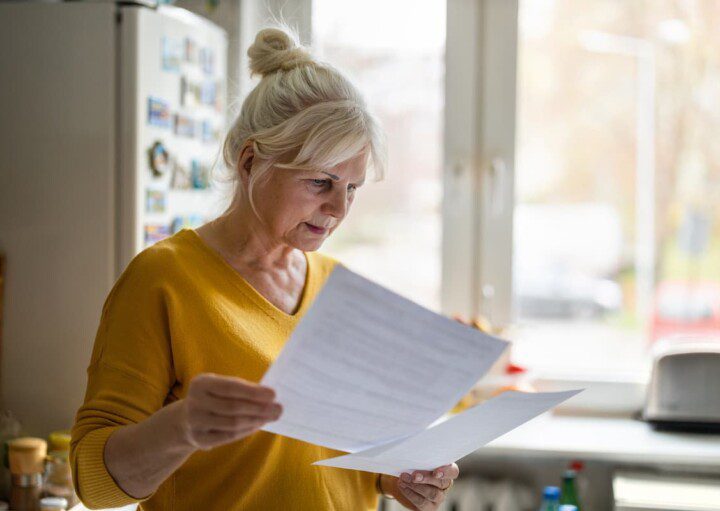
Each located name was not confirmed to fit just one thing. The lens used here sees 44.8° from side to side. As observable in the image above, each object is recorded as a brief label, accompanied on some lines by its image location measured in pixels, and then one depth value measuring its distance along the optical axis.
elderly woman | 0.99
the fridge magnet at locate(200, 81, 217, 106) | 2.04
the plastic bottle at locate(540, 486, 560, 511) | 1.79
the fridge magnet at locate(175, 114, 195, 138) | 1.93
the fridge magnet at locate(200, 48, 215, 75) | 2.02
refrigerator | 1.78
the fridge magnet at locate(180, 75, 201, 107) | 1.94
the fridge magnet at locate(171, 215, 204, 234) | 1.95
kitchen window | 2.33
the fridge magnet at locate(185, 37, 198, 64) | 1.94
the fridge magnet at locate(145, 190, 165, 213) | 1.83
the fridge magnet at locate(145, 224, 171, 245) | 1.83
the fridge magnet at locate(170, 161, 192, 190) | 1.92
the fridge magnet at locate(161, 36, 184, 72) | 1.86
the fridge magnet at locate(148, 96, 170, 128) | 1.82
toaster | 2.11
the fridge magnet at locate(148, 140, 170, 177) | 1.83
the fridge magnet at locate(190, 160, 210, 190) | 2.02
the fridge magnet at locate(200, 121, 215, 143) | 2.06
